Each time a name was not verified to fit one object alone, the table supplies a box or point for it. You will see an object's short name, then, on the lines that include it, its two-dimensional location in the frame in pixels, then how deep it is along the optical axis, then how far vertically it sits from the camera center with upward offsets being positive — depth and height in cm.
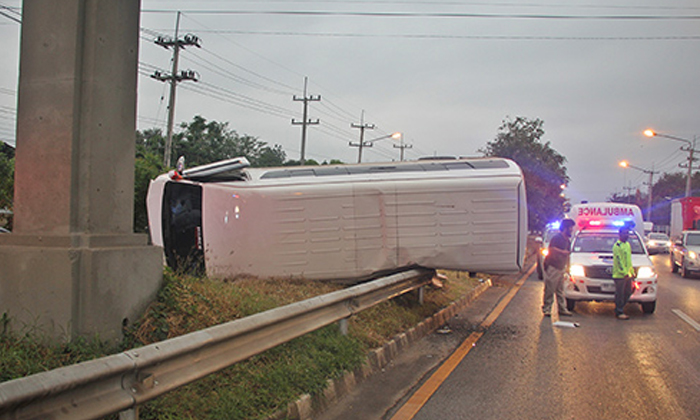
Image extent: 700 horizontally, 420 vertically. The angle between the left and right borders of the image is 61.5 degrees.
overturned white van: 924 -24
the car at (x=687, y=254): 2052 -118
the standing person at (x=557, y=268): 1115 -97
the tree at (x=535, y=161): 3266 +311
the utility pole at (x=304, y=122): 4128 +648
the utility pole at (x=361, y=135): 5298 +686
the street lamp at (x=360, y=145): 5211 +599
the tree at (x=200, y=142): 4844 +544
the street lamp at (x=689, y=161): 4903 +530
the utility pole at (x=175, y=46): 3008 +817
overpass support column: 465 +15
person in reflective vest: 1087 -99
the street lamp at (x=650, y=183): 7212 +481
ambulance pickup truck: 1134 -102
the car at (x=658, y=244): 3735 -150
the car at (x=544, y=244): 1877 -94
